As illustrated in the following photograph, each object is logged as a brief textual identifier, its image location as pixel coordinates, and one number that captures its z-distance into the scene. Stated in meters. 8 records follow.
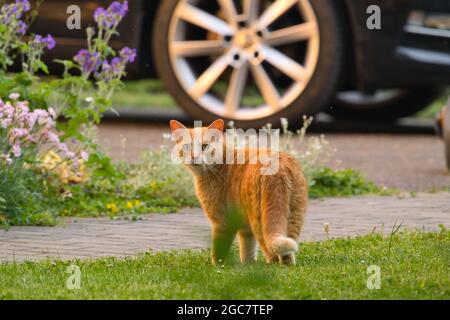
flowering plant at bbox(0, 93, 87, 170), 11.15
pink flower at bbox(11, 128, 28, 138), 11.09
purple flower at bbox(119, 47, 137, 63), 12.69
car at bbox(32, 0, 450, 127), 17.04
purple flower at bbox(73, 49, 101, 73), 12.69
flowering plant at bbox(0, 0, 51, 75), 12.22
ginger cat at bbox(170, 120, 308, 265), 8.78
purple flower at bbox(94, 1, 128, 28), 12.70
